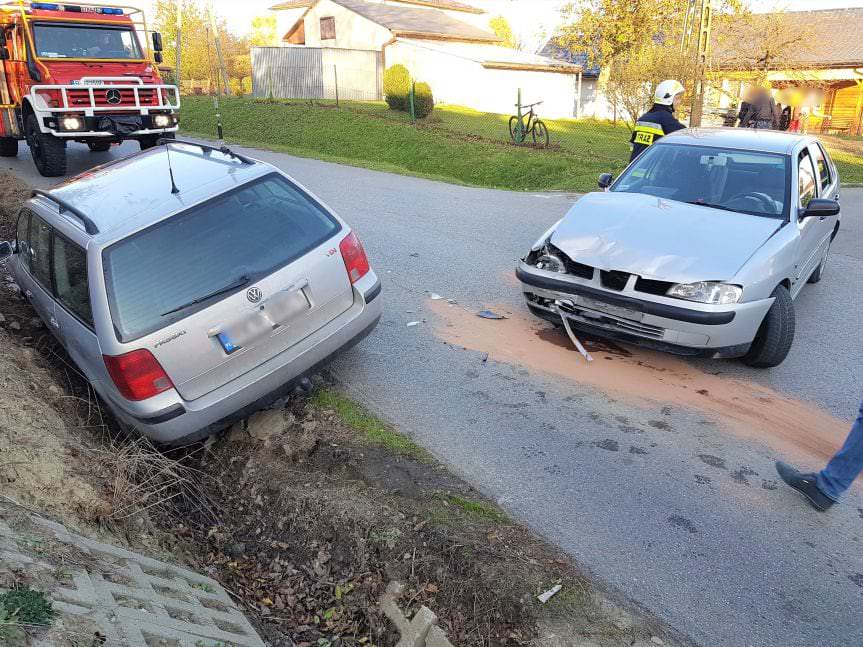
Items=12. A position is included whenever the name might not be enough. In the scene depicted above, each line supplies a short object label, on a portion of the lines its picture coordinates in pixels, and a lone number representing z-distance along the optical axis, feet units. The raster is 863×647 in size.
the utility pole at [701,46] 56.08
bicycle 63.67
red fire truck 37.91
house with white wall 101.81
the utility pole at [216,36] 109.81
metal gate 104.17
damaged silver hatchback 15.30
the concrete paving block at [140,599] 7.90
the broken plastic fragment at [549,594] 9.56
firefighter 25.90
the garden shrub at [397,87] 78.28
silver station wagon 12.41
